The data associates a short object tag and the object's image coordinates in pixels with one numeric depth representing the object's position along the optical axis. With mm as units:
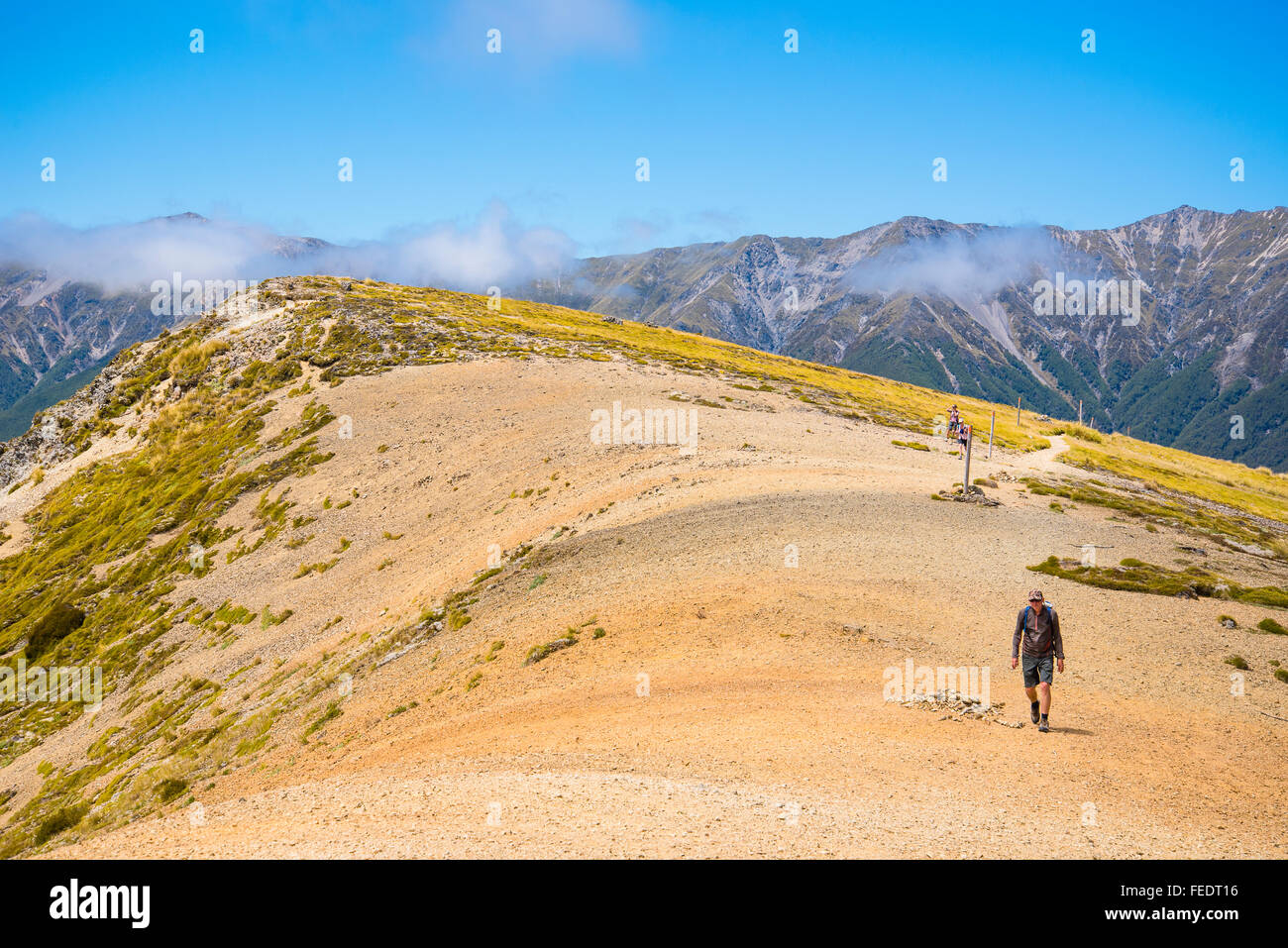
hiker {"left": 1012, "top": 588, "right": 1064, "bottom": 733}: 17672
